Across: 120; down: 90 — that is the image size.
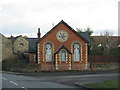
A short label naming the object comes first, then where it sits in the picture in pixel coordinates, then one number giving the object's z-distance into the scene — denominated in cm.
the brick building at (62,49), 4035
